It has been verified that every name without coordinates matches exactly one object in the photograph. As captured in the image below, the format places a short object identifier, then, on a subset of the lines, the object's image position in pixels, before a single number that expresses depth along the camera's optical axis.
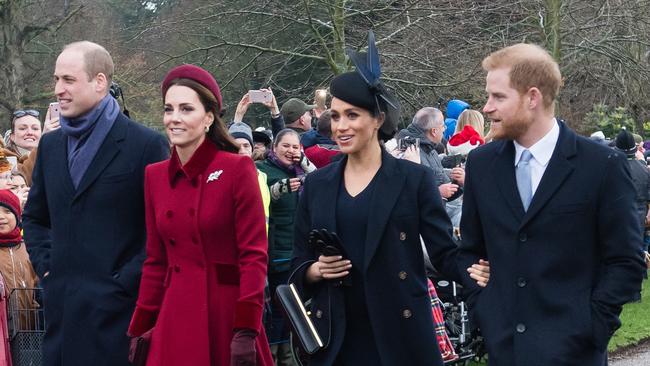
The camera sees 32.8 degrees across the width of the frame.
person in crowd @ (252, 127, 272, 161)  9.98
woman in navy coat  5.22
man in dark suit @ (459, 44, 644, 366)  4.58
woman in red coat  5.15
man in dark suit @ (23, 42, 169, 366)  5.49
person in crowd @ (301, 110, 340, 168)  10.16
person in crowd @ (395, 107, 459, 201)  9.73
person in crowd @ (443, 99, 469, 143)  14.05
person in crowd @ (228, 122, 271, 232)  8.59
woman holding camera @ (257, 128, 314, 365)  8.77
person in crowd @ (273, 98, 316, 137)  11.12
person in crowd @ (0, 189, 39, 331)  7.47
